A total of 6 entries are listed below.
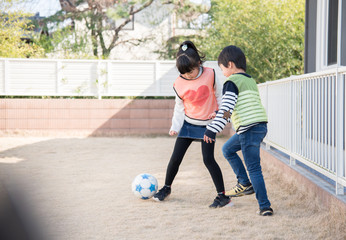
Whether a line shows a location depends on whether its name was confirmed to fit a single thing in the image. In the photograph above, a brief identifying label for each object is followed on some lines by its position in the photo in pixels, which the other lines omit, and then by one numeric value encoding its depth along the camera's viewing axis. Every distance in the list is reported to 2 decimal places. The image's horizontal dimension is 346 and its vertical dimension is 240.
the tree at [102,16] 17.08
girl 3.96
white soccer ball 4.27
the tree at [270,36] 11.74
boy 3.56
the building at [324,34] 5.82
